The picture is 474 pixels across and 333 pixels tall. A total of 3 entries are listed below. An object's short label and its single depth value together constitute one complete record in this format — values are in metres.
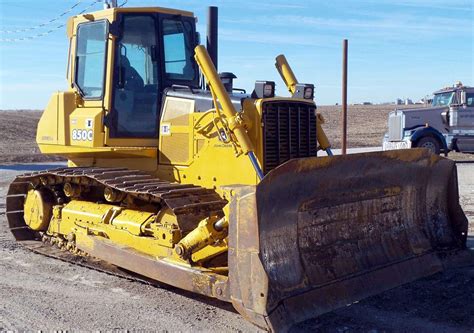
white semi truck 20.11
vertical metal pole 10.14
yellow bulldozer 5.28
